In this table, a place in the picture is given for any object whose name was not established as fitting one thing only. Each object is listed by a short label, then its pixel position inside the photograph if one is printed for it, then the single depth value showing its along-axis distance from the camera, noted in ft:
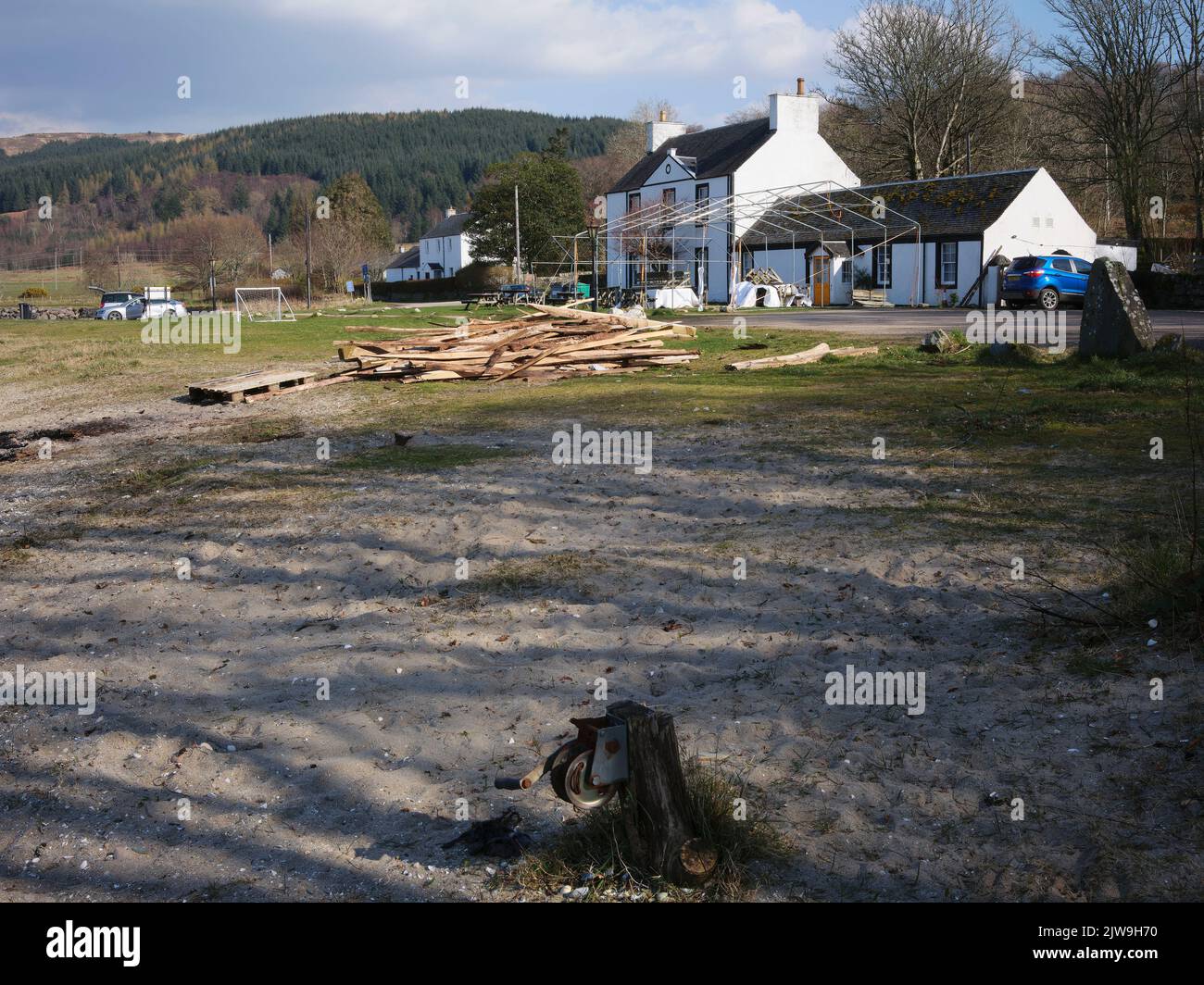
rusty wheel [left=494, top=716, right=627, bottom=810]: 13.62
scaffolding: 156.56
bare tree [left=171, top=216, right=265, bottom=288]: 281.74
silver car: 190.08
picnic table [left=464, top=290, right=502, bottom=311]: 185.57
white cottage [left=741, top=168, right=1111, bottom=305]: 139.03
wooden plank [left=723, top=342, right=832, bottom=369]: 61.87
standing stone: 52.37
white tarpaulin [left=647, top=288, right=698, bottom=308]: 156.66
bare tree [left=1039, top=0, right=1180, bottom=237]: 142.51
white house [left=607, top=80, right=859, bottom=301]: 189.67
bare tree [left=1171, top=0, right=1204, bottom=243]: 136.56
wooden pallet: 58.23
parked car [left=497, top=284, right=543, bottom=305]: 192.66
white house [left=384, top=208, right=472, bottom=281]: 383.86
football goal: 166.61
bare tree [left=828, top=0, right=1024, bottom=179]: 185.68
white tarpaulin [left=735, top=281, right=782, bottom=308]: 154.92
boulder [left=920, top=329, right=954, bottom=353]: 63.62
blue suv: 109.09
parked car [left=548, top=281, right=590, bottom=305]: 185.57
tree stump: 13.91
